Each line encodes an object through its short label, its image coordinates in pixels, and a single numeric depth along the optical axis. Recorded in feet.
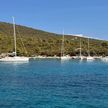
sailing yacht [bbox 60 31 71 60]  321.21
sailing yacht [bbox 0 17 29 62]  247.21
